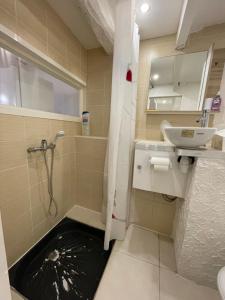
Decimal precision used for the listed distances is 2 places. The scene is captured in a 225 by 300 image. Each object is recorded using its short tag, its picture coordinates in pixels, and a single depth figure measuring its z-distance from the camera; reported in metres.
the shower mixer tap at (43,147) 1.12
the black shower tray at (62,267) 0.95
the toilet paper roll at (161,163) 1.07
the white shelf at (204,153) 0.84
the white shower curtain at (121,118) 0.96
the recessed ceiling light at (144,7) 1.10
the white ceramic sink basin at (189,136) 0.81
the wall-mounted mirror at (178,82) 1.32
